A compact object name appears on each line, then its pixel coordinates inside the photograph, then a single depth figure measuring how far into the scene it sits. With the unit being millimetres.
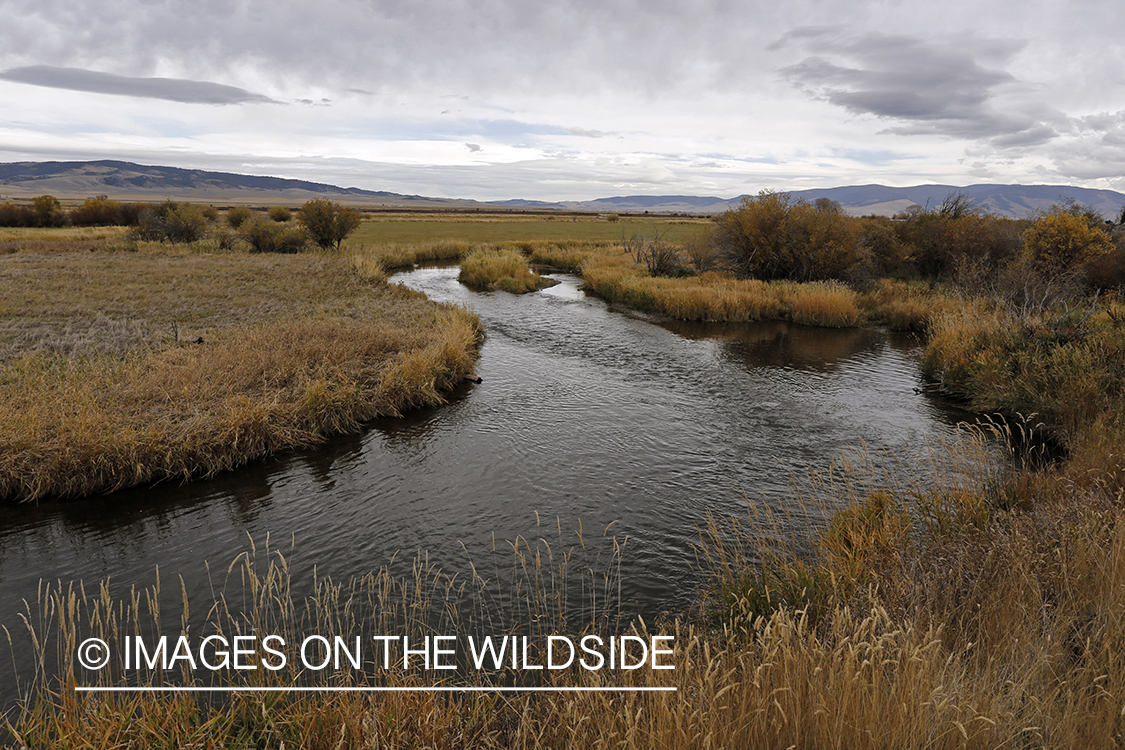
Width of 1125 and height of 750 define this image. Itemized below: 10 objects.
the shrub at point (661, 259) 33500
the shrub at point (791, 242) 28688
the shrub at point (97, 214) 65875
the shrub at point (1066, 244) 23281
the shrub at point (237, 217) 65750
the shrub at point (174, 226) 47812
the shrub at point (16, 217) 62875
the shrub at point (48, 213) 63219
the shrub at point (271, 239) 46000
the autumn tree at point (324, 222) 48500
